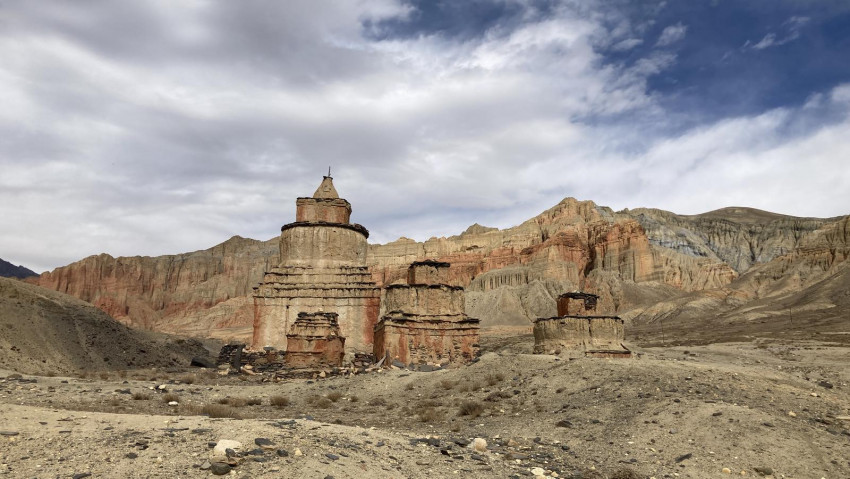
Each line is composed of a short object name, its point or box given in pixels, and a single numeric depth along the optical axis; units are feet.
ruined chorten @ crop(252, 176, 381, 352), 118.21
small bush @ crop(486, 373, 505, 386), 57.62
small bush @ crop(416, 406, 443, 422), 47.56
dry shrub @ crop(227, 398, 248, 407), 54.24
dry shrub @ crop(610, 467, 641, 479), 30.89
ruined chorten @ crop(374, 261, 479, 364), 91.40
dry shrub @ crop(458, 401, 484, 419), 48.29
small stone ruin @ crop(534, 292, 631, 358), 79.87
